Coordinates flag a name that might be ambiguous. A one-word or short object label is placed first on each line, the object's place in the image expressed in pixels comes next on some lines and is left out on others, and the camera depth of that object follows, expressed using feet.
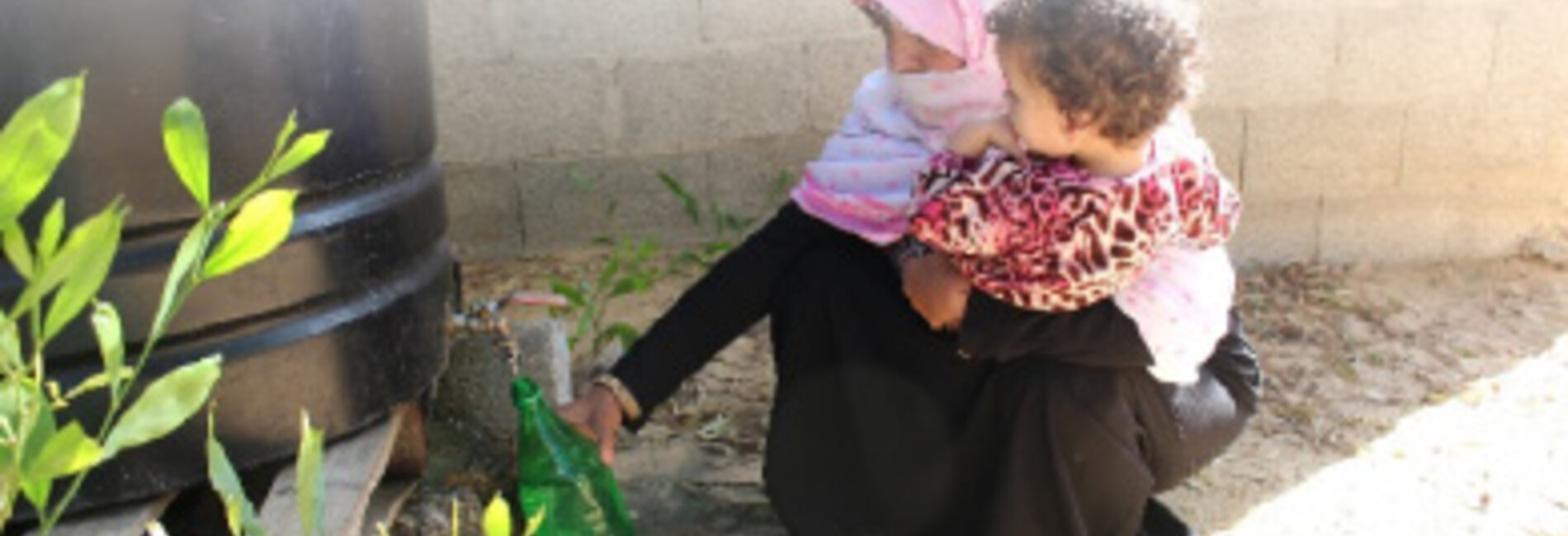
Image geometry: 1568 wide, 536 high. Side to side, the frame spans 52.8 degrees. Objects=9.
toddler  4.79
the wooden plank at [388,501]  5.92
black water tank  4.40
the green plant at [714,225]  9.82
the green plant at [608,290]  7.93
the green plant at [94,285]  2.18
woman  5.58
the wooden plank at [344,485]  4.96
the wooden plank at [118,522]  4.74
